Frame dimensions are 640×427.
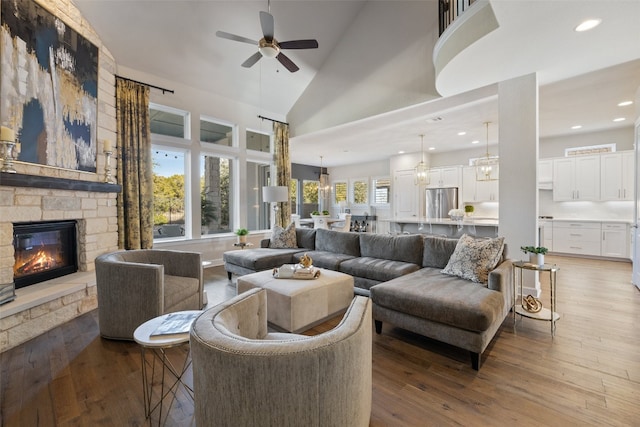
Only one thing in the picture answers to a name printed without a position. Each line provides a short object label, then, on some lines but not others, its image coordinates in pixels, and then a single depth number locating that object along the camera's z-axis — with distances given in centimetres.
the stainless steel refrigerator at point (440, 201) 798
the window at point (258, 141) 671
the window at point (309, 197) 1124
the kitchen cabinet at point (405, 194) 880
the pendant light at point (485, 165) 554
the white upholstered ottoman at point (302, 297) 261
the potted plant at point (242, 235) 508
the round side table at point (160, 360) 148
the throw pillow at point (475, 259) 271
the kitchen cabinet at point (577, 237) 606
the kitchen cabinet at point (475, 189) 746
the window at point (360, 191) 1089
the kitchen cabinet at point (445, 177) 802
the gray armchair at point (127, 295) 243
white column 355
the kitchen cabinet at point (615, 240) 573
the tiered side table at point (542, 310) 266
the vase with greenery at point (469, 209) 559
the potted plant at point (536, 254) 279
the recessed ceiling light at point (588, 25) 249
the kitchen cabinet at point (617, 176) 583
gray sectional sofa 214
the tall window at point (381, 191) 1024
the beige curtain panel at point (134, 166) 436
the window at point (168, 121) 512
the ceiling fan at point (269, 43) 315
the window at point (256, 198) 684
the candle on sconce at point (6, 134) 253
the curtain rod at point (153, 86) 449
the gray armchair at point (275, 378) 98
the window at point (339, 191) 1165
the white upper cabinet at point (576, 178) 620
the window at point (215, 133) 581
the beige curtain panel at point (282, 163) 682
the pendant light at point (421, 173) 643
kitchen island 512
